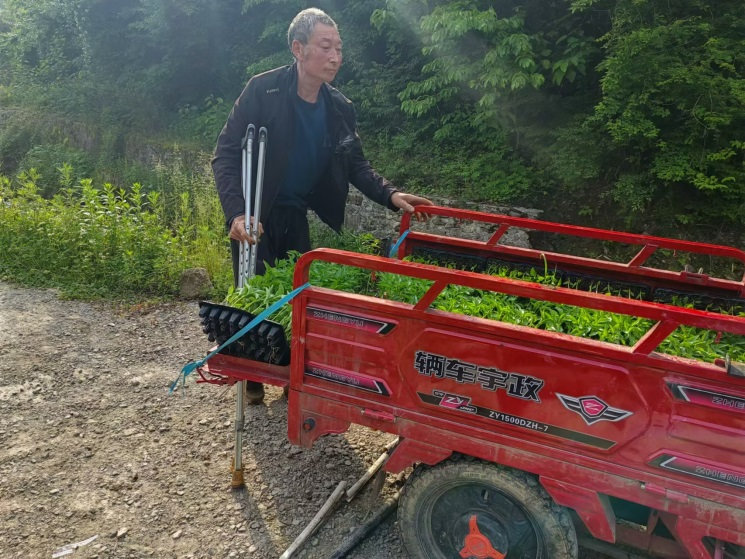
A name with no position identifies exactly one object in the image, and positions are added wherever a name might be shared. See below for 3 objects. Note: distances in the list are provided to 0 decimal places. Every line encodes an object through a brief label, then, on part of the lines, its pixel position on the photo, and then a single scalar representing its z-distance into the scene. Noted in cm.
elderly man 335
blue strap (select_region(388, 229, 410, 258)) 369
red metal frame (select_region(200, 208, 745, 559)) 186
